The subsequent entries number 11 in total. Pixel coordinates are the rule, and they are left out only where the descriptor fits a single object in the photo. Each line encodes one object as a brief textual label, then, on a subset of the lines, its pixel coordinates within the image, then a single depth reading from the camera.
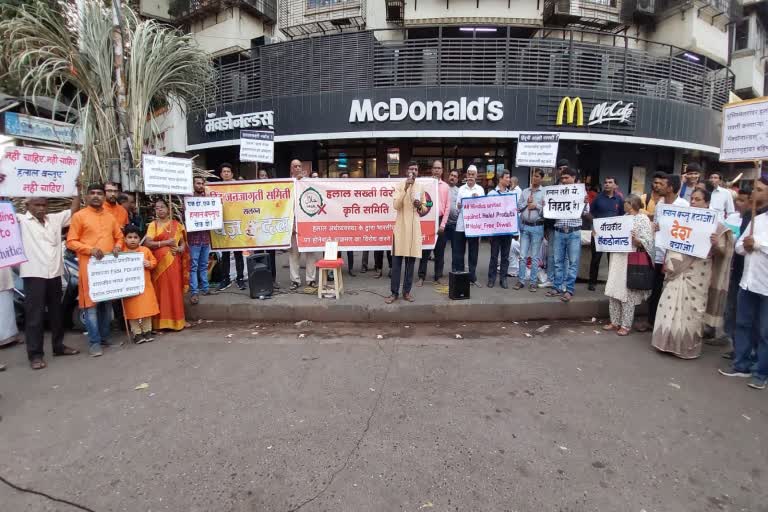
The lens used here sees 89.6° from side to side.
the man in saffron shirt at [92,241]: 4.54
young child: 4.93
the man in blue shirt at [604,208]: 6.22
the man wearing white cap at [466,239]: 6.92
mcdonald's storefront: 12.69
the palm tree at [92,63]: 5.72
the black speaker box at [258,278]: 6.08
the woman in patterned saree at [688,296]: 4.37
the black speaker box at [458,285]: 5.85
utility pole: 6.07
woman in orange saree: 5.22
